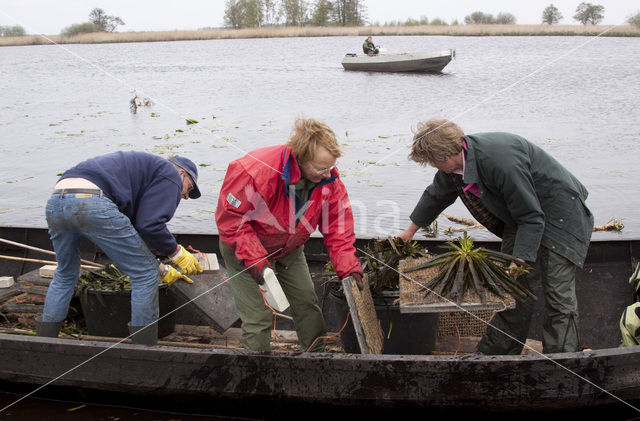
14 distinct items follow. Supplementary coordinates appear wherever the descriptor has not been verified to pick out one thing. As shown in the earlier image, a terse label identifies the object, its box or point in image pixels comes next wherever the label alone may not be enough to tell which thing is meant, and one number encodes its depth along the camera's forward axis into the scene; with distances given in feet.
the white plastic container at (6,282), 16.11
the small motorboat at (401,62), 83.61
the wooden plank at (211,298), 13.48
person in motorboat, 90.89
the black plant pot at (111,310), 13.80
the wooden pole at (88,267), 15.26
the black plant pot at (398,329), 12.30
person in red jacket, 10.19
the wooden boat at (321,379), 10.85
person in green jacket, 10.83
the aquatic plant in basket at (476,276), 10.92
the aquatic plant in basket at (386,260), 12.46
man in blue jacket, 11.22
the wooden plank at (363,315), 10.92
